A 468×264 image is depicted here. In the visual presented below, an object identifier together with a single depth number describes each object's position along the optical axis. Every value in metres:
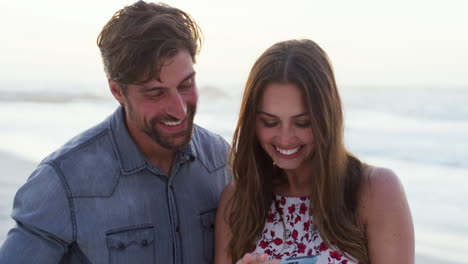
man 3.33
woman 3.22
